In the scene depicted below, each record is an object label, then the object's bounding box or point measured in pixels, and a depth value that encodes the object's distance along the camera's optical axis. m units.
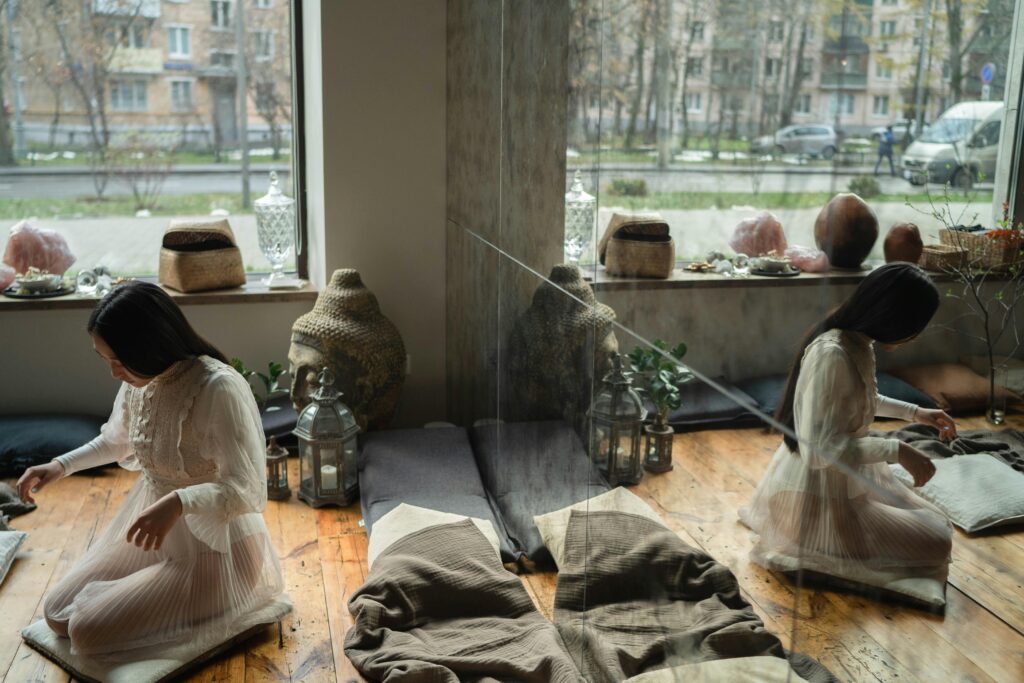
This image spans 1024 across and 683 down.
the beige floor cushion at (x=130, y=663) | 2.37
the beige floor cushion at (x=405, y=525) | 2.97
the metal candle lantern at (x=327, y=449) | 3.43
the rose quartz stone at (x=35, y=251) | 4.06
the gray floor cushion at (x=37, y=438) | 3.65
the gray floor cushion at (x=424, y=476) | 3.28
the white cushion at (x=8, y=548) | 2.93
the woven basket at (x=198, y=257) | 4.03
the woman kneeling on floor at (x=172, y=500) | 2.40
